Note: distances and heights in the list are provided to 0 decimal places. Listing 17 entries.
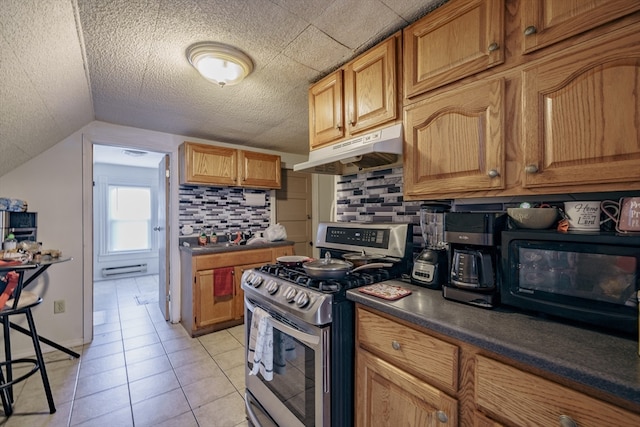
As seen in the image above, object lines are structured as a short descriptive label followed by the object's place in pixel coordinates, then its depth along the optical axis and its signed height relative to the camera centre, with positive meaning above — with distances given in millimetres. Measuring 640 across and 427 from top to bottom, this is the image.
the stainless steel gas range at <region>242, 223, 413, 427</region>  1140 -528
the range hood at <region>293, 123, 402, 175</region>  1349 +332
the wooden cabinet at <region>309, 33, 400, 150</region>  1431 +696
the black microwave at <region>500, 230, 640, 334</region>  764 -196
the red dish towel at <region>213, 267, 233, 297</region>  2775 -690
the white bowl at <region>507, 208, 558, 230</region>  978 -15
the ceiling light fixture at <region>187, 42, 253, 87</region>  1512 +902
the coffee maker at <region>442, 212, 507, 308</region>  1015 -173
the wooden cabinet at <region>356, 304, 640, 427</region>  650 -507
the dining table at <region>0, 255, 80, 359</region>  1662 -334
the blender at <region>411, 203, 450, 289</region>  1223 -201
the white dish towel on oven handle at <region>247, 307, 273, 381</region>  1346 -663
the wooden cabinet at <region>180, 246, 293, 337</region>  2705 -758
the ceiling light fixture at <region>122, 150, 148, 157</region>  3990 +931
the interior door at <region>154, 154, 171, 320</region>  3113 -236
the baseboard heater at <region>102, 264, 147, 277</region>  5039 -1036
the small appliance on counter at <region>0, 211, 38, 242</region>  2151 -78
